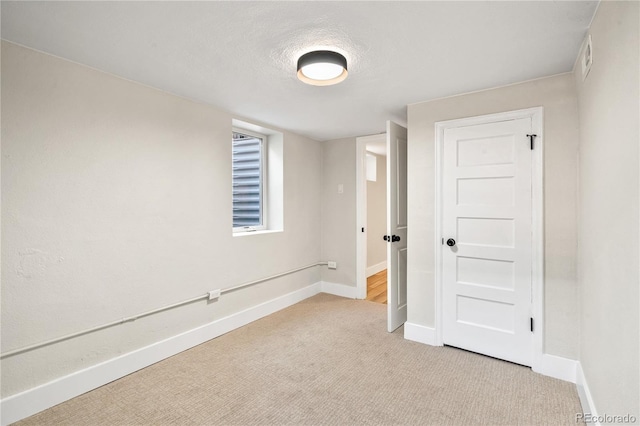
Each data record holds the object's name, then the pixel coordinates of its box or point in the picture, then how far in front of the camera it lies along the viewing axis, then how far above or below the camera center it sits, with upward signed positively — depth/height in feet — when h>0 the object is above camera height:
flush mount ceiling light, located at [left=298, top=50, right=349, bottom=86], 6.07 +2.88
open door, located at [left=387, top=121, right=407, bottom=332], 9.98 -0.42
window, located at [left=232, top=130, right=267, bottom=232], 12.25 +1.27
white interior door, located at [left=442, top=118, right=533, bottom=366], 7.84 -0.77
